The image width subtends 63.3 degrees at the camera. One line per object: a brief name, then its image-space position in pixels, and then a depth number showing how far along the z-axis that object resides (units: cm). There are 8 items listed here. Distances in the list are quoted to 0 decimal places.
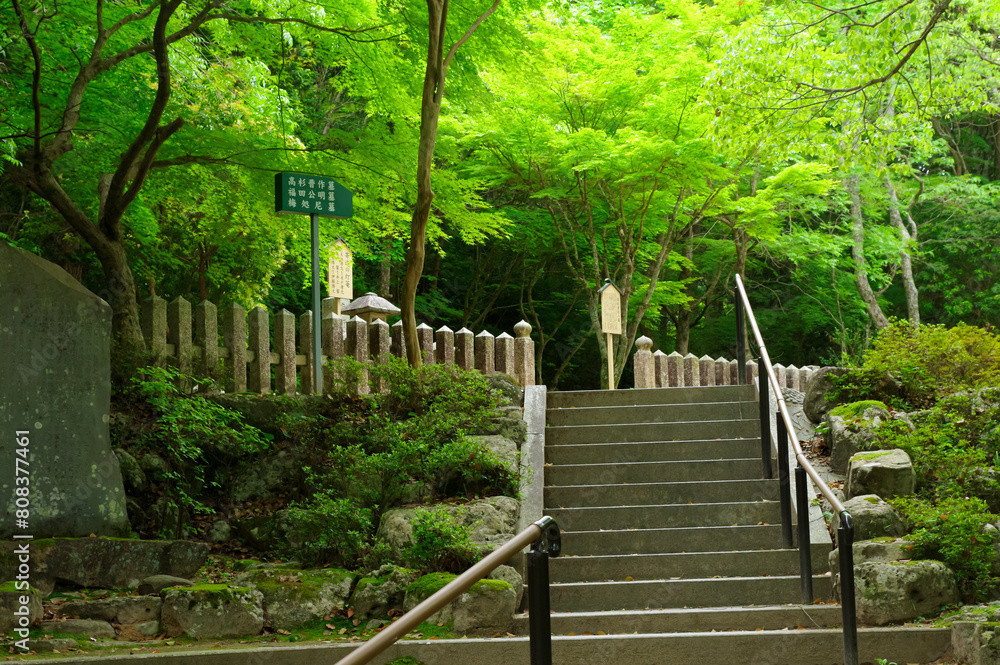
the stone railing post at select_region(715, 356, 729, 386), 1394
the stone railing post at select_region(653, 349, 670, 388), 1261
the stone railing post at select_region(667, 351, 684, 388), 1288
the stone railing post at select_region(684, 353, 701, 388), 1331
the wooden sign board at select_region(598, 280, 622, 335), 1104
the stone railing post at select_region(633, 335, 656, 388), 1221
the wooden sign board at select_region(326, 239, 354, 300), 1049
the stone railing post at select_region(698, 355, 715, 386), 1368
